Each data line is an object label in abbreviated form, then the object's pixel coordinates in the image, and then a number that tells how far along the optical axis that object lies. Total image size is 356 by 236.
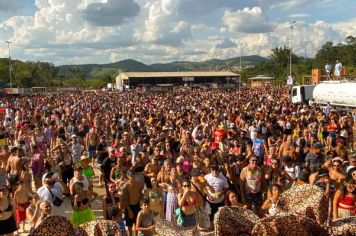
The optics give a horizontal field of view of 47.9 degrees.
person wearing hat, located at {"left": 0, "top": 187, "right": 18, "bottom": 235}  6.20
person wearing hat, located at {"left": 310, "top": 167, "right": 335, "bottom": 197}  6.47
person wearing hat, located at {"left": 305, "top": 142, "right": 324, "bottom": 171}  8.41
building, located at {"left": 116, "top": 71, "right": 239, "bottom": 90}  77.19
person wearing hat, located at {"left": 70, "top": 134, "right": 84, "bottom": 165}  11.06
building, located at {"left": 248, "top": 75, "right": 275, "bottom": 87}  74.57
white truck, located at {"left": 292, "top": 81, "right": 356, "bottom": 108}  22.52
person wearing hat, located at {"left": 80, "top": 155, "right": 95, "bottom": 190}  9.12
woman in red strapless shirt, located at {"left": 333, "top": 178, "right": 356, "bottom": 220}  5.82
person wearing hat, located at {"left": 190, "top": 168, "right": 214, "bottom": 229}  6.71
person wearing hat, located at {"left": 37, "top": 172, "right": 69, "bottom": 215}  6.58
